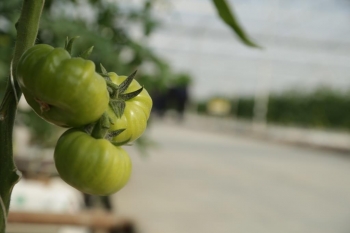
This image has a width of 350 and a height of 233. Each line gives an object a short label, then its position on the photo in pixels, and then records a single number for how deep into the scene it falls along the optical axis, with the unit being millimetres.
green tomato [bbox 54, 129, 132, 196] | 380
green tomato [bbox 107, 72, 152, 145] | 411
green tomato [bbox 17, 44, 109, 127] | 350
